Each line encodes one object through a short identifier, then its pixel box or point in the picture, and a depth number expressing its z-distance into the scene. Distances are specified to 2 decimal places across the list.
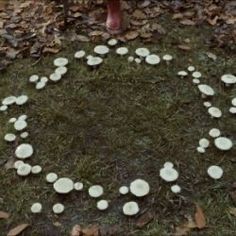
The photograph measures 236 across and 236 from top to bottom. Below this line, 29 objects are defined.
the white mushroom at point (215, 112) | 3.41
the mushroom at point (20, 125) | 3.37
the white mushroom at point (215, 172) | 3.03
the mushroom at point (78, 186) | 2.98
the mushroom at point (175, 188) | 2.94
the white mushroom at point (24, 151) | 3.18
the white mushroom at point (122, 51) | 3.89
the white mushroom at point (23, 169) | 3.08
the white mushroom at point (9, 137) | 3.32
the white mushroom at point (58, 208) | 2.88
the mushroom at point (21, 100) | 3.57
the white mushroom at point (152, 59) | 3.78
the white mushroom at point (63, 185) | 2.96
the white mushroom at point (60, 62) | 3.85
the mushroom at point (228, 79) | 3.65
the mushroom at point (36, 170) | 3.10
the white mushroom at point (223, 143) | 3.16
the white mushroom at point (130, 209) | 2.83
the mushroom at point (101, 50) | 3.89
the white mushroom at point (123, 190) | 2.95
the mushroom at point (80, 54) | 3.90
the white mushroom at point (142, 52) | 3.87
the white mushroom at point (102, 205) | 2.90
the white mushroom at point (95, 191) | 2.96
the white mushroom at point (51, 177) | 3.04
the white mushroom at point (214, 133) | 3.27
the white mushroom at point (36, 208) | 2.90
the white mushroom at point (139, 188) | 2.91
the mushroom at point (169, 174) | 3.00
